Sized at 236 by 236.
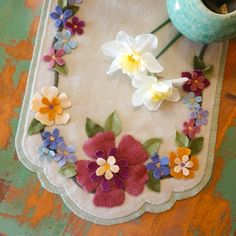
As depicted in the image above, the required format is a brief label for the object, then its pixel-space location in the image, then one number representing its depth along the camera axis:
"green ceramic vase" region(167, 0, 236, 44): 0.75
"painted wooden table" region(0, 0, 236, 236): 0.77
